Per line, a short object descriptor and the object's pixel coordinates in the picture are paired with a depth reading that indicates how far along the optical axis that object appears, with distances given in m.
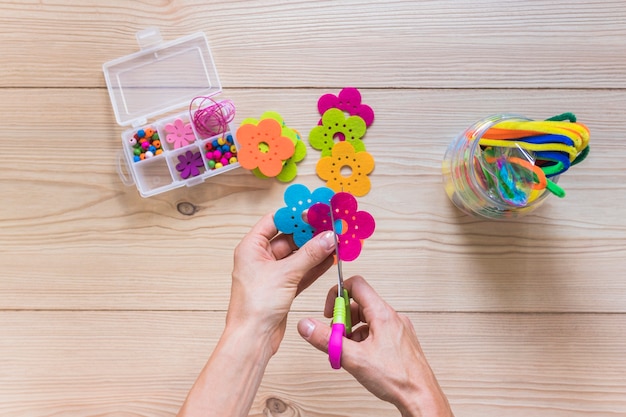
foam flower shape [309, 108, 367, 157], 0.73
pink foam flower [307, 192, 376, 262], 0.55
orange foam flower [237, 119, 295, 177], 0.72
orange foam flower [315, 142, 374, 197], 0.73
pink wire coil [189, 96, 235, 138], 0.74
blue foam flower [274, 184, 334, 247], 0.58
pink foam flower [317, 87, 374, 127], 0.74
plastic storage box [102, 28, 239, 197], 0.74
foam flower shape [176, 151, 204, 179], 0.74
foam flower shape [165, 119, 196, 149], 0.75
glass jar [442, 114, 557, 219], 0.63
